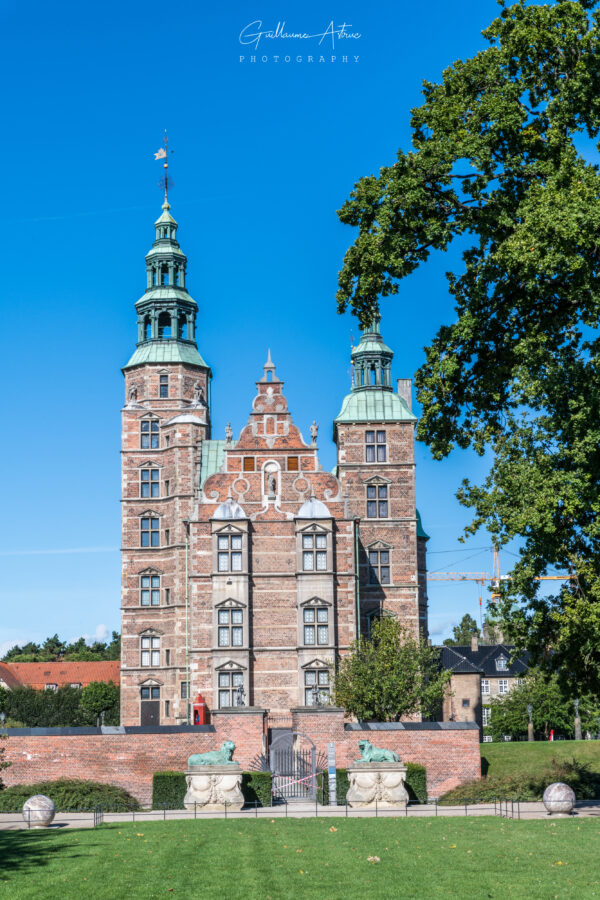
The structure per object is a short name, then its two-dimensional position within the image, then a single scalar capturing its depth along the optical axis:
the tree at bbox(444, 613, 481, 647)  142.62
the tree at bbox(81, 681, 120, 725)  80.56
